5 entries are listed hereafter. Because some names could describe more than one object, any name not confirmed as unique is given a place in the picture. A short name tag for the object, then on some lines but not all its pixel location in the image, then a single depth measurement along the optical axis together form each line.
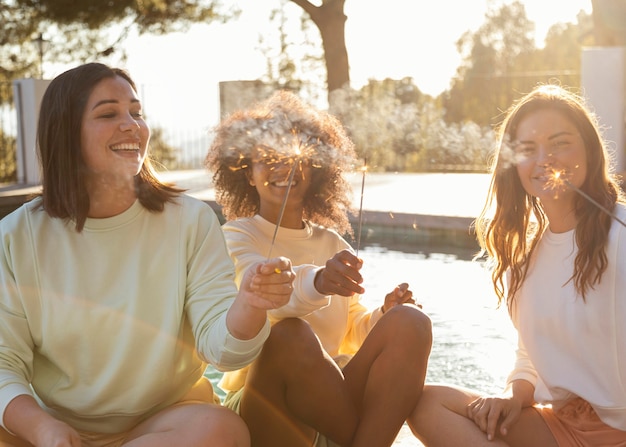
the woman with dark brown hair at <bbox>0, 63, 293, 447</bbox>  1.98
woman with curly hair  2.07
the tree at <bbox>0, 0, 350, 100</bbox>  13.07
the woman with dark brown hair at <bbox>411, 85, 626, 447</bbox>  1.93
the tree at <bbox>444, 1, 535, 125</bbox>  25.39
